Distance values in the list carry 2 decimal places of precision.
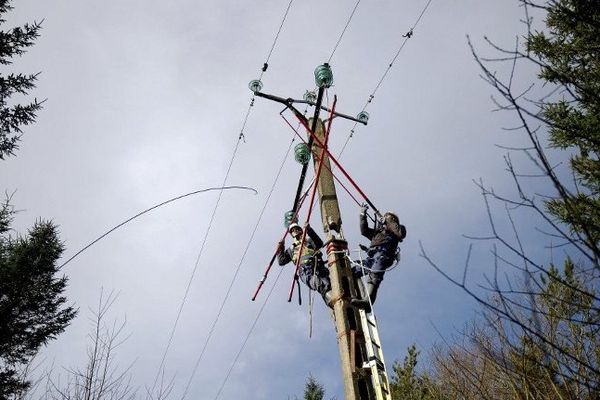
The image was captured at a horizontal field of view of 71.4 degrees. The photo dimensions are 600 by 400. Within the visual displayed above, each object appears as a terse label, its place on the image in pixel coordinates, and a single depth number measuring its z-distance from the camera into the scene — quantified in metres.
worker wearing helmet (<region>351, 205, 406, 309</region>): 5.62
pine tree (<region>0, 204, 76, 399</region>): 12.87
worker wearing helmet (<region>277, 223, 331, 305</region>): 6.11
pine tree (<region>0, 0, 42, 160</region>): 8.23
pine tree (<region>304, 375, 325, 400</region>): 19.92
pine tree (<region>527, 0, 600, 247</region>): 6.66
